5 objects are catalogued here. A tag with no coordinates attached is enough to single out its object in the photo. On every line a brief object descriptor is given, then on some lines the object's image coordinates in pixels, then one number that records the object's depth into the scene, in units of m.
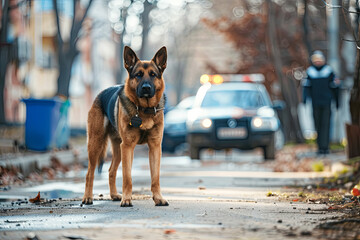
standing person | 19.17
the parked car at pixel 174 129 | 24.00
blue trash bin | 18.23
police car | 18.00
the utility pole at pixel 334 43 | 27.92
